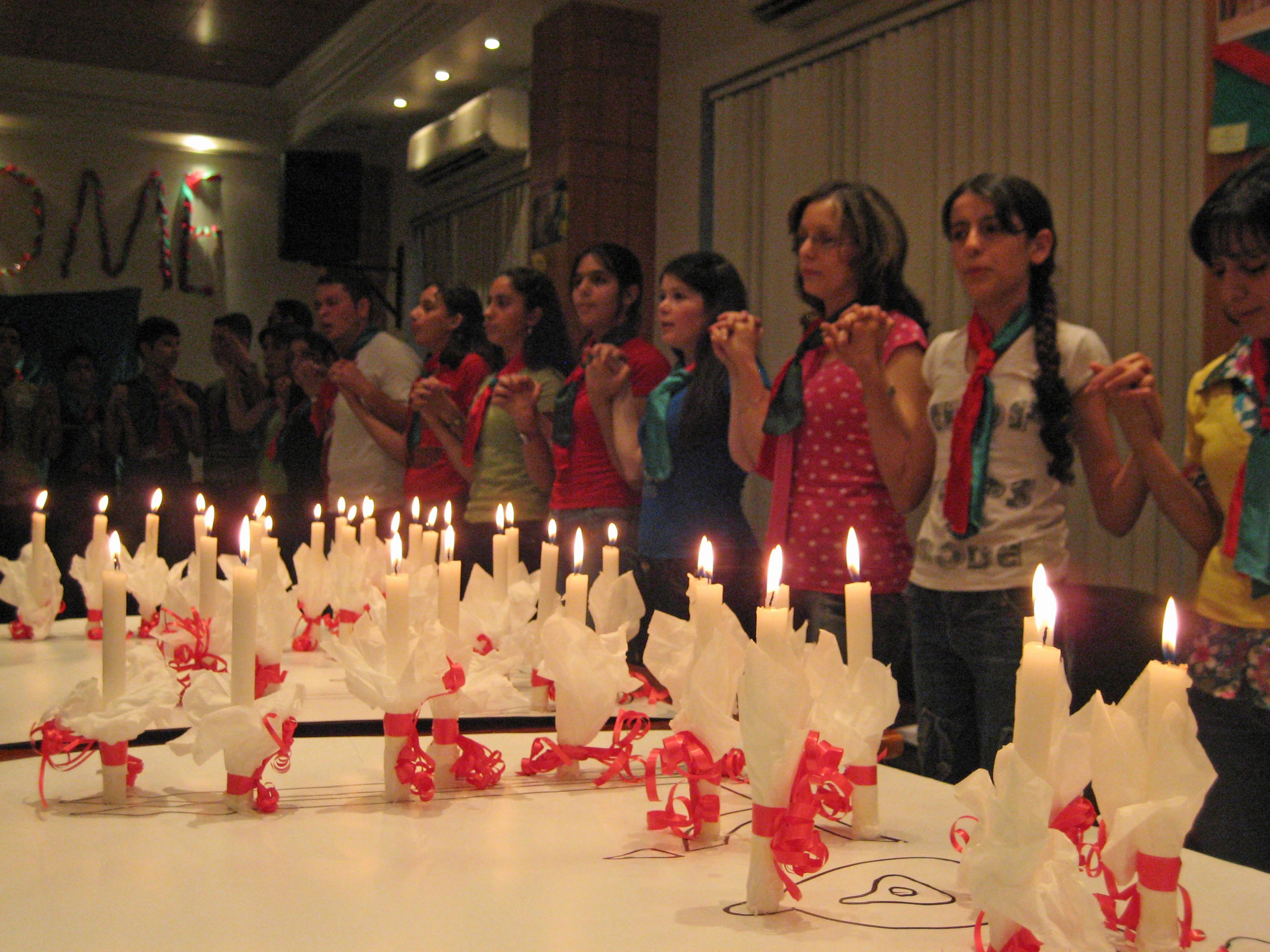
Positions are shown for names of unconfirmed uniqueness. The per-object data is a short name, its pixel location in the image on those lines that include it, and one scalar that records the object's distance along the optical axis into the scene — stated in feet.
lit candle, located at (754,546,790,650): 2.94
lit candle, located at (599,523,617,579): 4.73
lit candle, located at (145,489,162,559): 6.36
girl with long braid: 5.81
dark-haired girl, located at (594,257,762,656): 7.91
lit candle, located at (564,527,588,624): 4.10
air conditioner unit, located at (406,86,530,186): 17.60
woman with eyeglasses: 6.44
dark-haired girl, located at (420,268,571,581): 9.91
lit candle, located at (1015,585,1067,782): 2.32
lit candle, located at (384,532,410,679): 3.61
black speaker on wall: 21.56
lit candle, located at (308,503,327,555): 6.34
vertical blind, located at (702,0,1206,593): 8.82
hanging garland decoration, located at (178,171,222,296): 22.95
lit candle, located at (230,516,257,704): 3.52
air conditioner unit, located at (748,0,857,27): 11.73
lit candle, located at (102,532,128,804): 3.60
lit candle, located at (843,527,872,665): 3.27
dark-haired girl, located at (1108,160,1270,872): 5.04
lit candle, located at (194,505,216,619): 5.21
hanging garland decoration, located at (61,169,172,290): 21.97
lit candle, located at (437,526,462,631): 4.10
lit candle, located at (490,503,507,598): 5.47
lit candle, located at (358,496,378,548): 6.48
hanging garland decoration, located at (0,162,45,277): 21.53
